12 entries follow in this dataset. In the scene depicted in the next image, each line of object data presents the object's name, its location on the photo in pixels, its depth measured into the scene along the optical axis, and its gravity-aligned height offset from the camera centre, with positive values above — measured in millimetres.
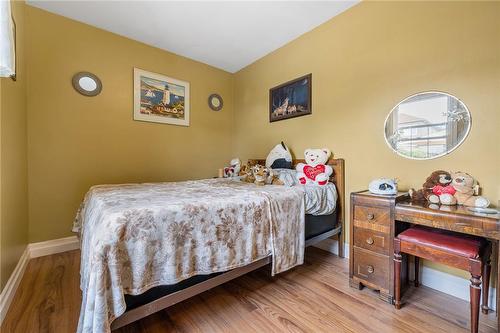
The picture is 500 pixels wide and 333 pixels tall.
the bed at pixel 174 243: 945 -466
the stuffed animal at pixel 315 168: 2201 -56
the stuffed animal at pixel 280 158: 2689 +62
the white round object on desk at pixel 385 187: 1598 -176
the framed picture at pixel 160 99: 2805 +882
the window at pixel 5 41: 964 +553
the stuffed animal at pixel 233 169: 3012 -104
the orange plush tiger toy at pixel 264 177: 2248 -154
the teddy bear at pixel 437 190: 1440 -185
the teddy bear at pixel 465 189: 1406 -165
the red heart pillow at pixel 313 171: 2219 -82
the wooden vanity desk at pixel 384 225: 1213 -410
